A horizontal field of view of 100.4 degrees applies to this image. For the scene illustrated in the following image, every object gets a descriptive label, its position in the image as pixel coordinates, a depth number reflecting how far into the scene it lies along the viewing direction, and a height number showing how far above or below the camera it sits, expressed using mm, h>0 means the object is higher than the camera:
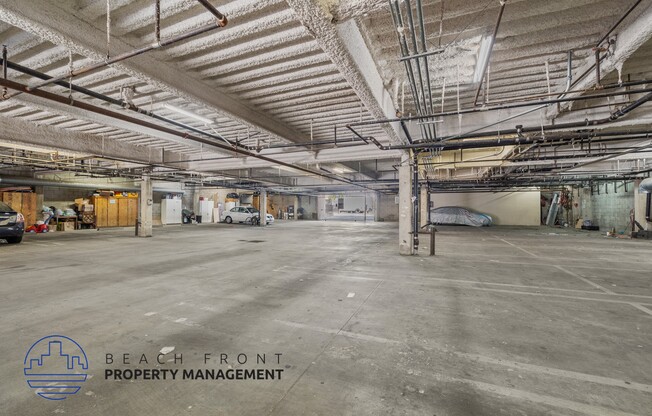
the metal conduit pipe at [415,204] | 7559 +229
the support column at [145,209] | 11936 +95
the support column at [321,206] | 28000 +589
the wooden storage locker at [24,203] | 12609 +369
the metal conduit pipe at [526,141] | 5117 +1402
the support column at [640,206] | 11609 +297
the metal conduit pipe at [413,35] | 2009 +1519
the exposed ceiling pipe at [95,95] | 2932 +1528
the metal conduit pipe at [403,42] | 2174 +1578
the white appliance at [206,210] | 21797 +103
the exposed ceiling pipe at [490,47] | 1994 +1602
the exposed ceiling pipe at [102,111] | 2929 +1367
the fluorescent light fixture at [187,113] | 4590 +1748
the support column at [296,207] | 28203 +432
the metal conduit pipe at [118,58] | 2031 +1376
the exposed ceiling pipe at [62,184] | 12250 +1390
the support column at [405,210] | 7535 +56
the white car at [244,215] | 19188 -267
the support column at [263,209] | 18909 +178
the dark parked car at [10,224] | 8430 -418
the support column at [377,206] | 26052 +568
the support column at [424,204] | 15242 +452
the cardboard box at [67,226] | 14274 -802
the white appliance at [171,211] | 18752 +14
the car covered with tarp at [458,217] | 18406 -335
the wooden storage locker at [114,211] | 15675 +1
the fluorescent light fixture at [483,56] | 2787 +1739
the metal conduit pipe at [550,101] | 3068 +1371
